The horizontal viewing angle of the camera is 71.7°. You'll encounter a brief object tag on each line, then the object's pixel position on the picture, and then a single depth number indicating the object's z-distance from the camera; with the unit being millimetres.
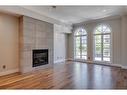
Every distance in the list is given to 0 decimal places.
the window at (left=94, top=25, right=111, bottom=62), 5078
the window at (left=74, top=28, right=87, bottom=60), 5965
